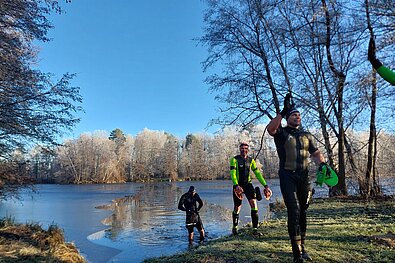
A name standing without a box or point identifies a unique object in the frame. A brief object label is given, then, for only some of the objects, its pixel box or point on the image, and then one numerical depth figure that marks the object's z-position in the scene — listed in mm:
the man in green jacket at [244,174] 6668
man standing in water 10000
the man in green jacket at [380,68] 3561
